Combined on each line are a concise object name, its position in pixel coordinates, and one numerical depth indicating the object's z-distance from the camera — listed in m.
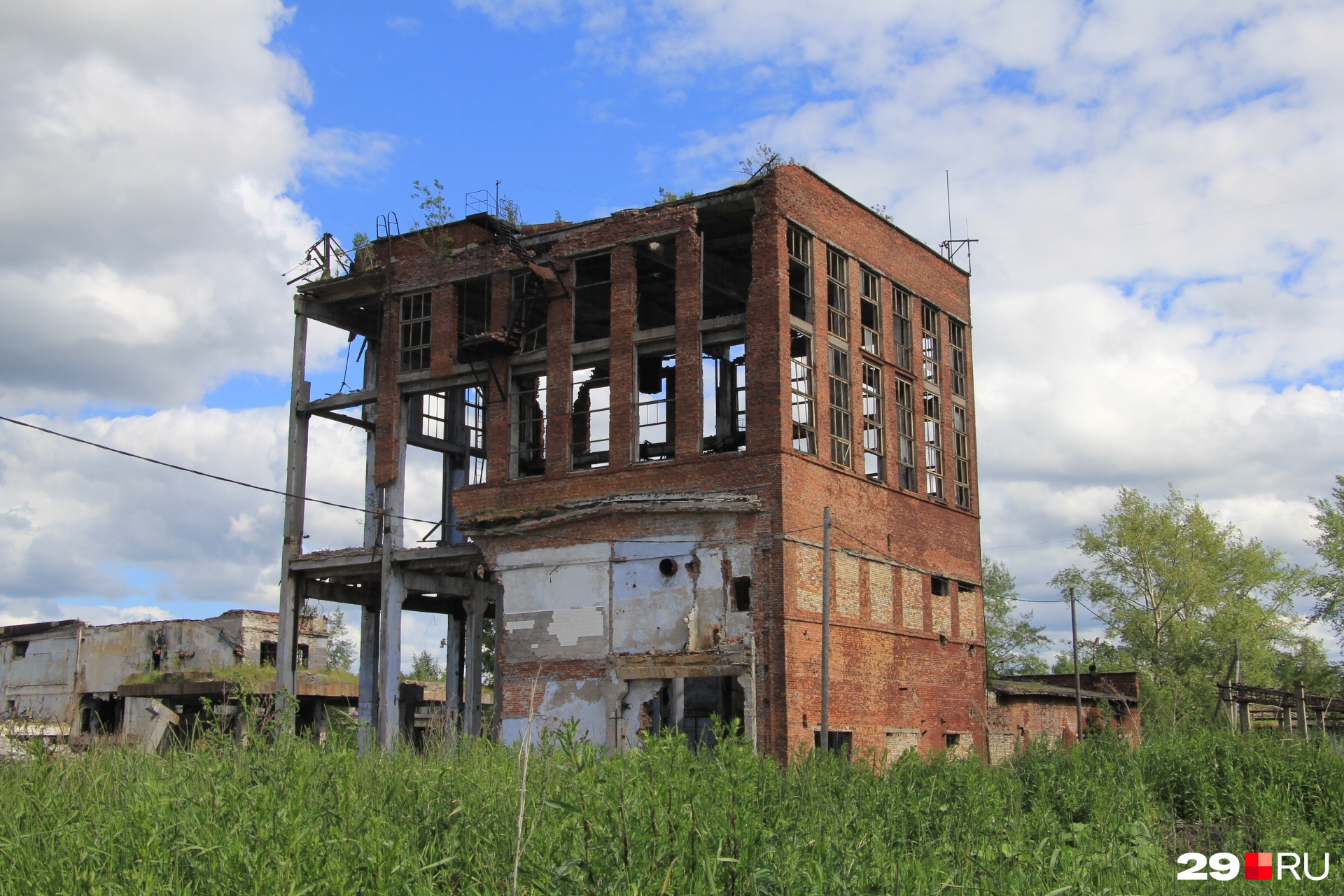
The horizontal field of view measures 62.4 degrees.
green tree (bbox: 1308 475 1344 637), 42.03
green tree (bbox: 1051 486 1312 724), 43.16
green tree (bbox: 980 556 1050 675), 50.03
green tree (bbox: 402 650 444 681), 55.66
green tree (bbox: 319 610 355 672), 53.34
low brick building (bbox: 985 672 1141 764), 26.67
